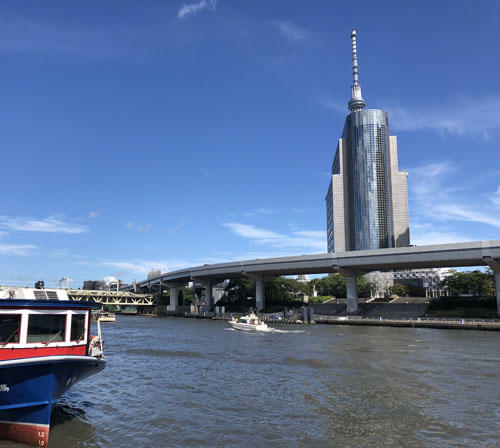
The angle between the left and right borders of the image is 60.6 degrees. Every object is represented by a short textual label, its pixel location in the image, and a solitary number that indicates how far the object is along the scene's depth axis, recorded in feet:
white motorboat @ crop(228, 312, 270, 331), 199.93
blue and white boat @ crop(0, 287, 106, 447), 45.16
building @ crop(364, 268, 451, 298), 472.03
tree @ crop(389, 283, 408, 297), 465.06
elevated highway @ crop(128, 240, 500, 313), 238.07
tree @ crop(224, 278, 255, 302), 456.04
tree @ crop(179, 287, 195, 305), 505.66
